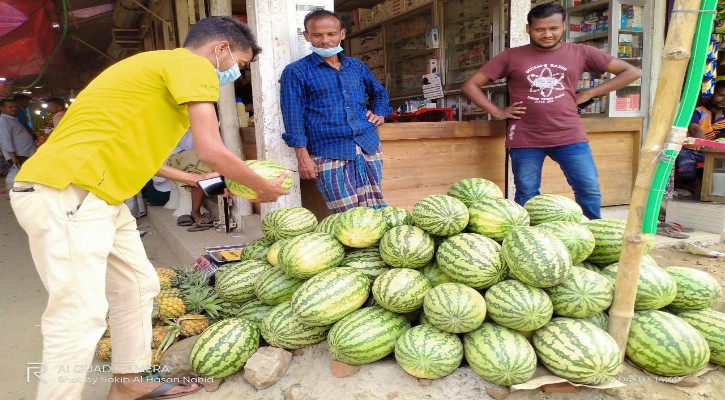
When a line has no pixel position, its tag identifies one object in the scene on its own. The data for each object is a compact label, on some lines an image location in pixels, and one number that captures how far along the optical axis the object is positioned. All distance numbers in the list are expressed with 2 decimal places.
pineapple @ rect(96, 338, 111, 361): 2.98
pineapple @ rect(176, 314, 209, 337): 3.01
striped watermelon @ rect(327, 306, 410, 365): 2.26
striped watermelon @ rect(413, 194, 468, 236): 2.48
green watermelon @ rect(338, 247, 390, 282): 2.63
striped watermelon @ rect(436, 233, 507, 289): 2.29
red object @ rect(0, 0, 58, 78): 6.36
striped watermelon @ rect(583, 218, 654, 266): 2.52
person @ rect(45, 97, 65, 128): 8.93
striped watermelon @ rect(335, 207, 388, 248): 2.63
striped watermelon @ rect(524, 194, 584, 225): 2.69
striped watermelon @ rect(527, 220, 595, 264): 2.38
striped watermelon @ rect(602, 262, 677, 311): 2.33
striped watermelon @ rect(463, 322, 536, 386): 2.05
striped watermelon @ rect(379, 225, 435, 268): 2.44
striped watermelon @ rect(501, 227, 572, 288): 2.15
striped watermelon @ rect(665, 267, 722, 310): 2.44
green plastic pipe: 1.86
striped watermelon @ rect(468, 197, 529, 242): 2.53
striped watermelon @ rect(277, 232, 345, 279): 2.56
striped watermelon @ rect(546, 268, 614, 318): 2.23
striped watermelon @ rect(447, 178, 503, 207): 2.78
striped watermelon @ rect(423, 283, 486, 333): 2.14
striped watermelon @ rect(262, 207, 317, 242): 3.03
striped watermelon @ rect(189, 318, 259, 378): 2.51
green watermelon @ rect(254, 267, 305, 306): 2.71
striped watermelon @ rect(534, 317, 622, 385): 2.04
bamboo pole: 1.89
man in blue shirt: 3.68
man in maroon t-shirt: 3.88
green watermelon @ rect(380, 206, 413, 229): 2.76
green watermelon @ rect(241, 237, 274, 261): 3.17
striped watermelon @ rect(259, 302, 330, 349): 2.52
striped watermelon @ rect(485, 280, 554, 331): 2.13
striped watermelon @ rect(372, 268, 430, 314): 2.31
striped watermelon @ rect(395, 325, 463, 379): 2.13
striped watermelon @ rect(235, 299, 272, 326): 2.77
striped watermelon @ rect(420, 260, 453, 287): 2.48
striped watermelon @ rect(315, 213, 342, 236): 2.91
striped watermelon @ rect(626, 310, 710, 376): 2.15
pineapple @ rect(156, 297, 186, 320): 3.07
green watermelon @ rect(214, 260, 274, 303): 2.93
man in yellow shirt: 2.01
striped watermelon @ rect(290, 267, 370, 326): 2.37
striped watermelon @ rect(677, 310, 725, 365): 2.28
